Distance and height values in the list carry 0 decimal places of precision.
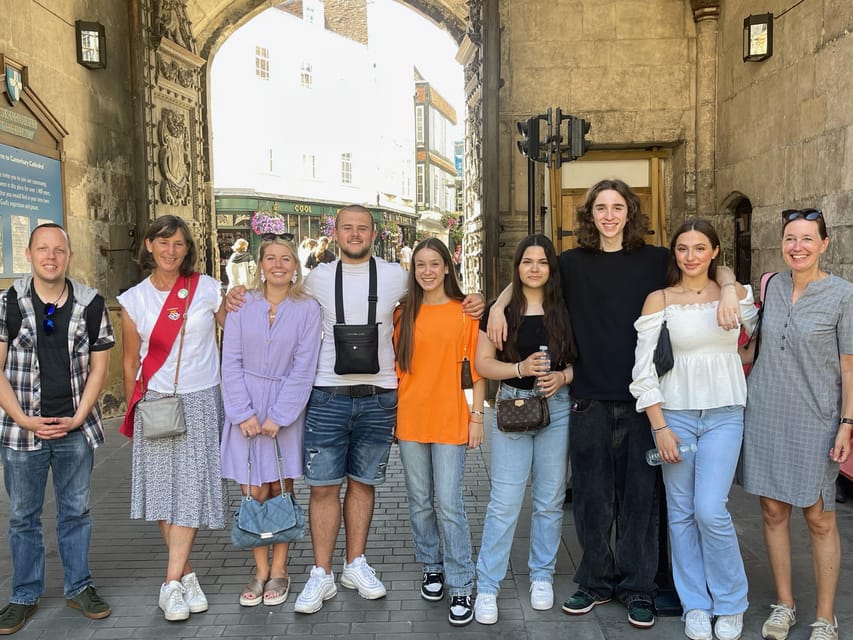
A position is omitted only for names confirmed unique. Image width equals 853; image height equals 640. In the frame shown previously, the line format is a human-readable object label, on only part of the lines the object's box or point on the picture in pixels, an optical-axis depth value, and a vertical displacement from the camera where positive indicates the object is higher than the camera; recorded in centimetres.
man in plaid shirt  366 -59
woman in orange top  378 -56
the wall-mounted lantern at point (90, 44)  847 +260
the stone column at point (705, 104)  888 +196
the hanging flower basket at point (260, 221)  3216 +250
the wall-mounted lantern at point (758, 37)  725 +220
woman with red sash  381 -54
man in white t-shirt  387 -62
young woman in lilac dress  377 -41
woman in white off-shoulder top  345 -55
